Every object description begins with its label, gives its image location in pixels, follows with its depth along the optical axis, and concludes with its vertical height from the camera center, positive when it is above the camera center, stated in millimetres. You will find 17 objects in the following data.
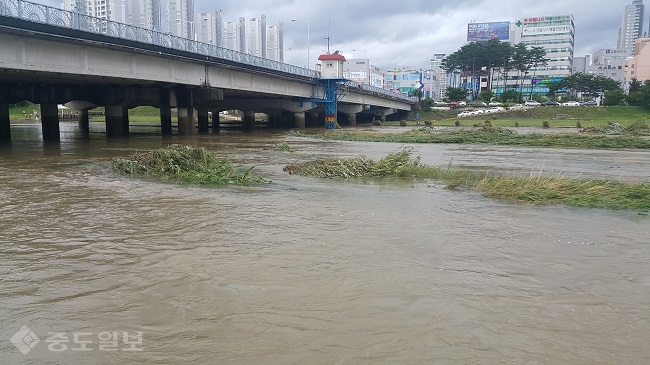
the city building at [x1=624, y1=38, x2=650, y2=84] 134500 +17816
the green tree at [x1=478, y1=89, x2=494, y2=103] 108488 +6973
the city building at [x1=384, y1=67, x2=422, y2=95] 169425 +16713
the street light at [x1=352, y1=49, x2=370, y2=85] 156350 +19216
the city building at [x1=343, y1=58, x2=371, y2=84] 147750 +20918
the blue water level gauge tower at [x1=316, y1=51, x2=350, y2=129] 60594 +5422
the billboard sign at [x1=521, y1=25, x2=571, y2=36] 156000 +31871
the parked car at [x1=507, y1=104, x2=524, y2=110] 87862 +3837
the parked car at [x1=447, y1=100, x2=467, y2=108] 101812 +4875
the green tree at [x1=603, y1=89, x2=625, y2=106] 83812 +5103
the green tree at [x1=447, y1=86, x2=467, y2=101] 113125 +7746
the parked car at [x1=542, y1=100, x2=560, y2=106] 91812 +4672
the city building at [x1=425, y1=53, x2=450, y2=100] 181375 +16604
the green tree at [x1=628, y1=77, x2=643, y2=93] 97288 +8489
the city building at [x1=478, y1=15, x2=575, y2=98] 152125 +23569
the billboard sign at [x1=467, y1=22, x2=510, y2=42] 170625 +34535
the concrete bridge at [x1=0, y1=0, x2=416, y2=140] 23531 +3523
